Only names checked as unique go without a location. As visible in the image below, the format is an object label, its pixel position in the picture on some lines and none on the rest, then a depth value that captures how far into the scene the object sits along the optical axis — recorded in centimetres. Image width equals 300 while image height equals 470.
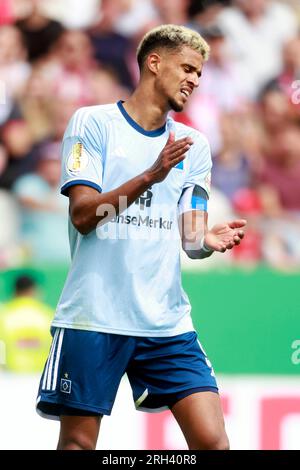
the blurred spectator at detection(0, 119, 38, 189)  1460
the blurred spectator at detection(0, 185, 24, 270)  1386
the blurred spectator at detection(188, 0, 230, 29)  1631
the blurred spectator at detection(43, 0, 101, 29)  1565
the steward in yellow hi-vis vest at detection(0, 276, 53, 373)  1222
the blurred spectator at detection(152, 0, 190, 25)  1619
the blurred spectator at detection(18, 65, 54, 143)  1512
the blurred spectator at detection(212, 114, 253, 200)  1511
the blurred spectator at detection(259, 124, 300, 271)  1420
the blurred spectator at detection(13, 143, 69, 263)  1406
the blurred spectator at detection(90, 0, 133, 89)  1577
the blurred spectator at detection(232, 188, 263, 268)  1413
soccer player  768
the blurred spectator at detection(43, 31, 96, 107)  1535
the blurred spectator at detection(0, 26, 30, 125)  1510
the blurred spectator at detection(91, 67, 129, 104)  1550
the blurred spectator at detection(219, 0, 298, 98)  1620
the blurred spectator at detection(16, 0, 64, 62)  1564
